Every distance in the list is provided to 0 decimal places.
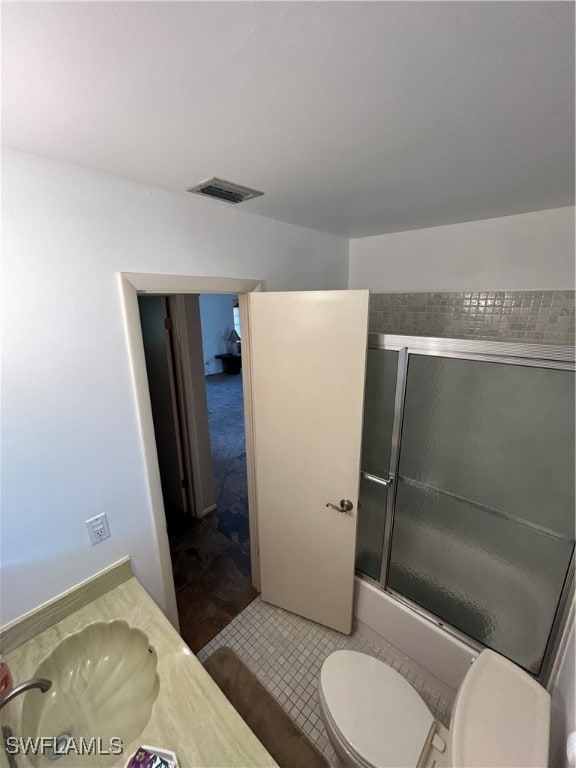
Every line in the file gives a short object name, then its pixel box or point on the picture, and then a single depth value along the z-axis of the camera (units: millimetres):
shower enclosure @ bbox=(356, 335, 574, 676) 1174
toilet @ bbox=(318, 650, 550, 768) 801
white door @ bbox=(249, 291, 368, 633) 1387
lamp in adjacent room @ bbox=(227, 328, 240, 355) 7340
